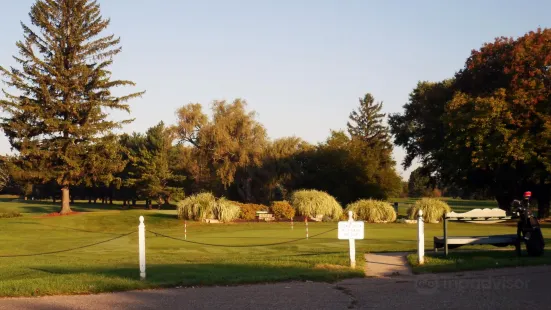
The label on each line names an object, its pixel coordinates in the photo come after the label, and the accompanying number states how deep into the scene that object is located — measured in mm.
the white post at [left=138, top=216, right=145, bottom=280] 11812
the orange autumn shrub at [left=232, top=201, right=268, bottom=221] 38656
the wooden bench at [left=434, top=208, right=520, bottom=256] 15094
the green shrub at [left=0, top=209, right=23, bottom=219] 42969
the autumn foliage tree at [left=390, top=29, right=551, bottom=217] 37125
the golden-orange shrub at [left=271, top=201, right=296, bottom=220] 38719
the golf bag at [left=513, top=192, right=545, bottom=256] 14492
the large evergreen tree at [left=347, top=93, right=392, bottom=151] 117062
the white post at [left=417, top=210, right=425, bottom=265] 13680
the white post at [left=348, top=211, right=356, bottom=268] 13219
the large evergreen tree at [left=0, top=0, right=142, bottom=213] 49500
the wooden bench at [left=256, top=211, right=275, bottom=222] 38562
